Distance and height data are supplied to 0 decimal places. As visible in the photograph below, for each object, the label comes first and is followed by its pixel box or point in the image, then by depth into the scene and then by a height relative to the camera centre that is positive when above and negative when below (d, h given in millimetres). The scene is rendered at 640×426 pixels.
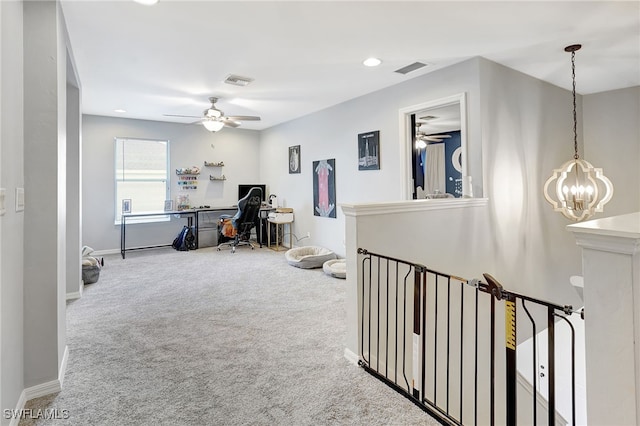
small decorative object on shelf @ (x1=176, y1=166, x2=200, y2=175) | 6867 +1010
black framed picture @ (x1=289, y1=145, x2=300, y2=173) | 6520 +1169
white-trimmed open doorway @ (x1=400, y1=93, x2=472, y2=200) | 3666 +1239
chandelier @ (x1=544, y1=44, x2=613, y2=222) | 3398 +206
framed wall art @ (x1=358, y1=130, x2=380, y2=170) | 4668 +953
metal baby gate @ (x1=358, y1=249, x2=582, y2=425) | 1590 -951
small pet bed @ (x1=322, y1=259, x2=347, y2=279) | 4516 -682
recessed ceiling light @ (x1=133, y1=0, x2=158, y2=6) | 2375 +1533
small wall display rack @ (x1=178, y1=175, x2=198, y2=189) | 6945 +788
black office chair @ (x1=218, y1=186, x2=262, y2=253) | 6410 -8
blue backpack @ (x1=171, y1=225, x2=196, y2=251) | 6539 -401
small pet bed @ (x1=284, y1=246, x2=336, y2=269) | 5055 -591
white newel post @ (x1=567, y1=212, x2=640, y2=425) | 1053 -332
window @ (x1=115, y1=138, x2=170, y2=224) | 6406 +887
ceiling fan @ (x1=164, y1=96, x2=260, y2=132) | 4922 +1488
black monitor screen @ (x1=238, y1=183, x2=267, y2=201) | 7602 +659
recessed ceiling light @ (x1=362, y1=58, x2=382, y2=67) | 3536 +1652
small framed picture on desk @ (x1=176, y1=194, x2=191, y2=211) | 6891 +367
